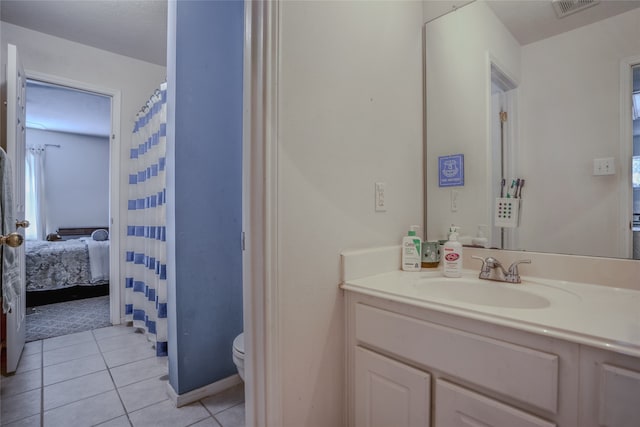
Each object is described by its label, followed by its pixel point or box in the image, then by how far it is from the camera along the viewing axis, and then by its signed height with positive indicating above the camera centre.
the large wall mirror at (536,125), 0.99 +0.33
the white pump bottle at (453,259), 1.15 -0.18
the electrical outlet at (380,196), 1.20 +0.06
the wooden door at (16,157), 1.84 +0.35
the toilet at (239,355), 1.33 -0.64
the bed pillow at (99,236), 4.22 -0.34
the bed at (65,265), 3.26 -0.60
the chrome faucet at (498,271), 1.08 -0.21
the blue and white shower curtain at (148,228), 1.98 -0.12
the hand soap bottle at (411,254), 1.24 -0.17
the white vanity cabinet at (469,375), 0.61 -0.39
